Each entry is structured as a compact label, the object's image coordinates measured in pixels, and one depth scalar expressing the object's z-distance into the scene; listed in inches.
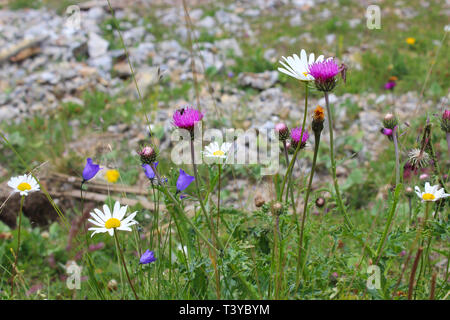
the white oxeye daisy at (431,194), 46.9
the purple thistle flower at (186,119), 45.5
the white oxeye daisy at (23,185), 48.7
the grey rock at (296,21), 144.4
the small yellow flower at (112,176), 73.8
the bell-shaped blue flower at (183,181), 48.0
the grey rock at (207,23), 145.2
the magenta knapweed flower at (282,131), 47.7
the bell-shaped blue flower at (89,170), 48.4
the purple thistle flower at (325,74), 44.5
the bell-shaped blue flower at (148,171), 47.8
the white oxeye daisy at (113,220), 46.1
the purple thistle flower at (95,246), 57.9
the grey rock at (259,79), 106.0
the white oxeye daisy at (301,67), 44.9
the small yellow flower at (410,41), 118.3
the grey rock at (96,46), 125.4
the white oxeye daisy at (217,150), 48.3
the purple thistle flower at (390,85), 96.0
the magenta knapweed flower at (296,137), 48.5
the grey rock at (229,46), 124.2
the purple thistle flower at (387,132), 53.5
